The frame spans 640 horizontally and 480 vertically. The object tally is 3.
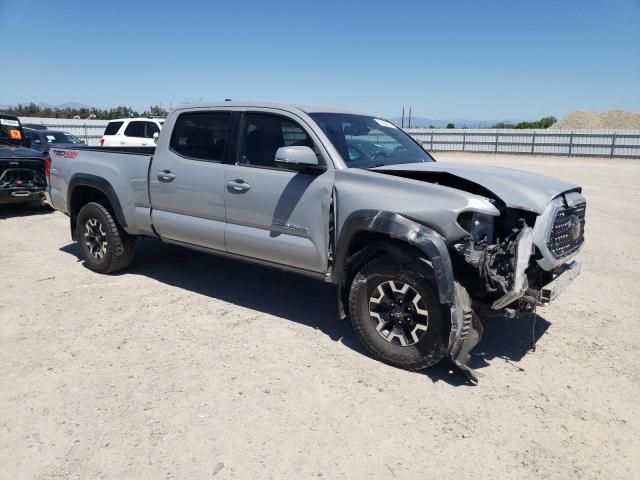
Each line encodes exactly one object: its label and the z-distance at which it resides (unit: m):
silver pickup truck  3.66
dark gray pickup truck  9.70
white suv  16.41
